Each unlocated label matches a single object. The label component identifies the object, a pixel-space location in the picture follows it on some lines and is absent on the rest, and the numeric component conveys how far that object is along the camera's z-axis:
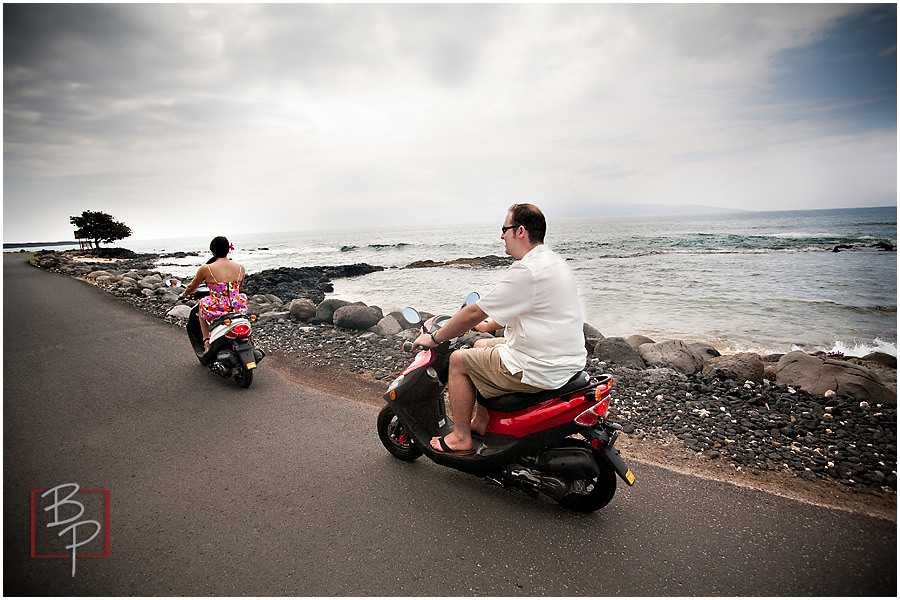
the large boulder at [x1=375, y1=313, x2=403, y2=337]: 8.30
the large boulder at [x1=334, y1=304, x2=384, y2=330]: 8.61
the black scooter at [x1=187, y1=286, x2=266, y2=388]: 5.32
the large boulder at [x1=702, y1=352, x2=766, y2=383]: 5.27
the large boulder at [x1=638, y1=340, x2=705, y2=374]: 6.66
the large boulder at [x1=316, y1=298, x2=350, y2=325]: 9.49
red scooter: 2.78
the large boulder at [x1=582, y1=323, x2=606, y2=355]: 7.74
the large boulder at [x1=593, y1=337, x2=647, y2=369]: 6.68
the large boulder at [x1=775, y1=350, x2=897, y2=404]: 4.31
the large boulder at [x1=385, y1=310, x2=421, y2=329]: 8.73
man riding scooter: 2.62
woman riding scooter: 5.58
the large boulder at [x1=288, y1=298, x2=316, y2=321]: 9.51
